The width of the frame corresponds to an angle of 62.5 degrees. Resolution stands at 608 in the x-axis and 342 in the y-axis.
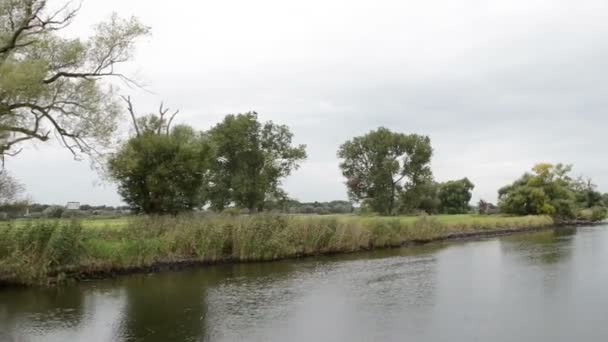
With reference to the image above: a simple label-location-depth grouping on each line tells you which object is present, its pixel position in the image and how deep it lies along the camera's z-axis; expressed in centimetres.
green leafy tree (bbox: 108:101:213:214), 3216
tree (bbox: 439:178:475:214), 8904
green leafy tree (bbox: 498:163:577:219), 6988
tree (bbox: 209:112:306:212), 5565
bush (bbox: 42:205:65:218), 2998
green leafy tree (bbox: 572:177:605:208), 8794
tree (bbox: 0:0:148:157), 2144
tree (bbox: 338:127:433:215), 6438
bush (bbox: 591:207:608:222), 7869
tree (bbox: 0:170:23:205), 2191
